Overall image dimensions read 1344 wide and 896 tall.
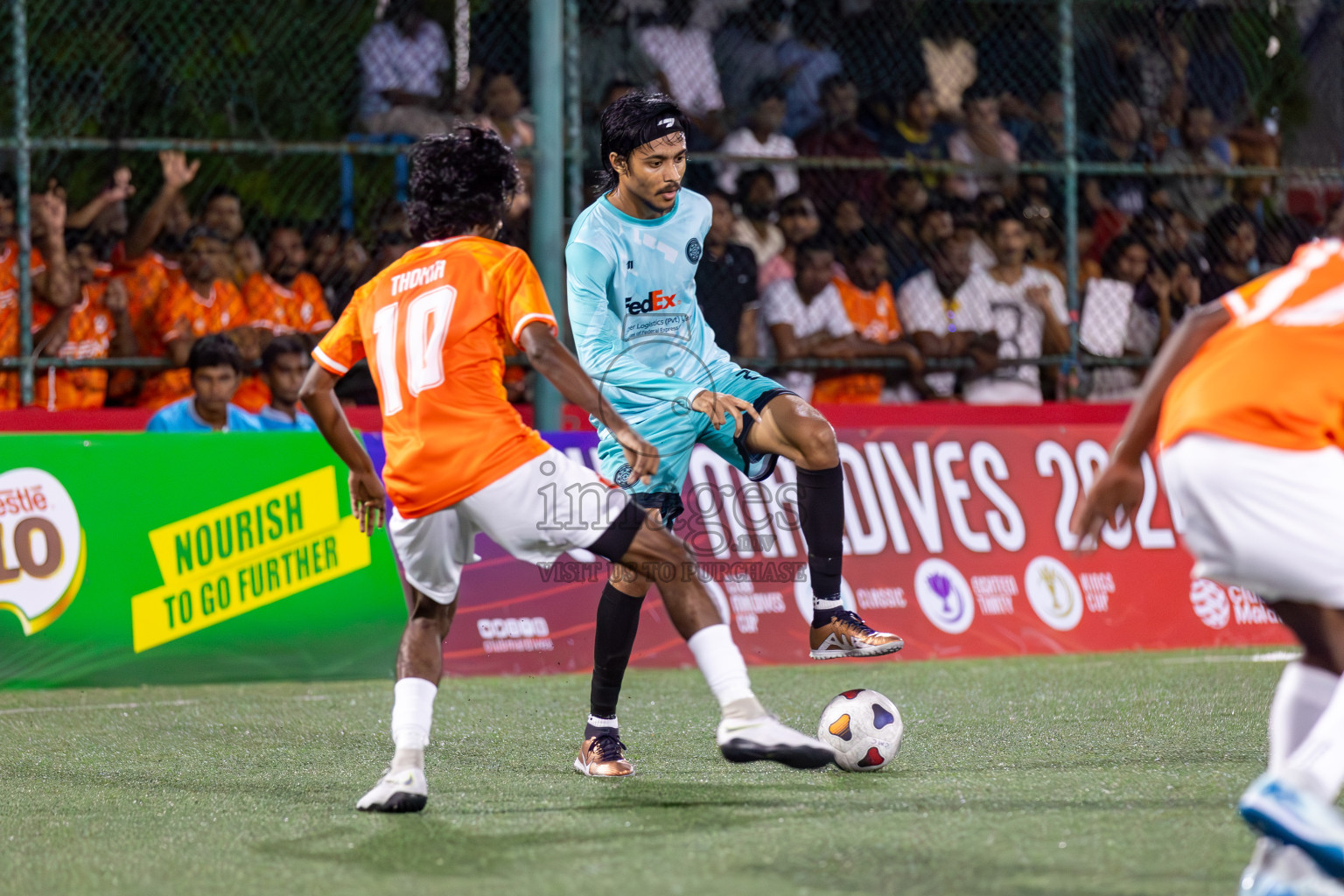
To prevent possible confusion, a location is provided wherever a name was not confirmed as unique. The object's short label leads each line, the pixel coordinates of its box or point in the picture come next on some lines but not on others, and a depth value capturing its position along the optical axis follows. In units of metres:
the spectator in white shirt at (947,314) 19.81
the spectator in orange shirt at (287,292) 18.16
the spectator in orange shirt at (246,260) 18.09
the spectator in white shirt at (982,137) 21.28
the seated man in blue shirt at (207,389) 16.58
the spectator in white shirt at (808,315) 19.14
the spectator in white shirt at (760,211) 19.59
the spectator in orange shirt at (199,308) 17.69
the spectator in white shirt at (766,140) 20.16
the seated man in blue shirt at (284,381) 17.34
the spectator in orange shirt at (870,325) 19.36
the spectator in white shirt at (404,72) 18.94
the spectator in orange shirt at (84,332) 17.09
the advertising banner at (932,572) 16.06
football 10.10
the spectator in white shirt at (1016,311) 19.73
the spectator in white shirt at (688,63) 20.00
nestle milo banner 14.94
